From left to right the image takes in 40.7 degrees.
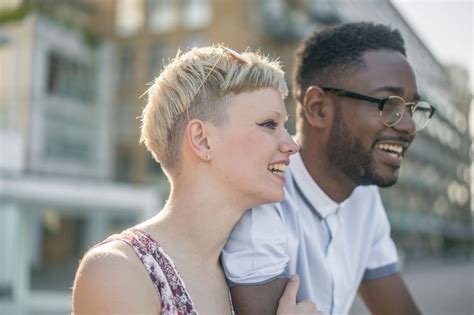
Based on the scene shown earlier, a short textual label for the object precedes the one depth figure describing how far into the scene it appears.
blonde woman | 1.78
